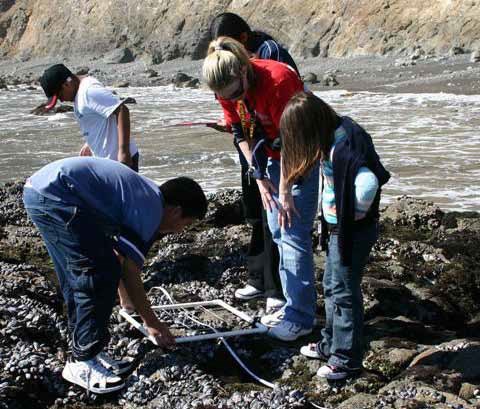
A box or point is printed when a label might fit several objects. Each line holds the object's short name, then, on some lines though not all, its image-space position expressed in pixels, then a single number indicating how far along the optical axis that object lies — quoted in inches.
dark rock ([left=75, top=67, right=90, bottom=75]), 1737.2
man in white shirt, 209.3
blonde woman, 163.6
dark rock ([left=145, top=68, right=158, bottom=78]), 1561.5
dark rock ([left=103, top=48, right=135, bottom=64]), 1855.3
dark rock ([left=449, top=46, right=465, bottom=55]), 1224.2
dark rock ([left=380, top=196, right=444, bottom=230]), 305.4
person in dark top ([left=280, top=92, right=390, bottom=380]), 146.6
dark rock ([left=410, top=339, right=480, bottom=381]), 156.3
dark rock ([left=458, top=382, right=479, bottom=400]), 147.9
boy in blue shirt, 150.9
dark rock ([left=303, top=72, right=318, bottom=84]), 1153.4
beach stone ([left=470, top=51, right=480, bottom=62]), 1119.6
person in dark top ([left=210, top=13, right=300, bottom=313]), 184.2
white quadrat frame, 167.6
